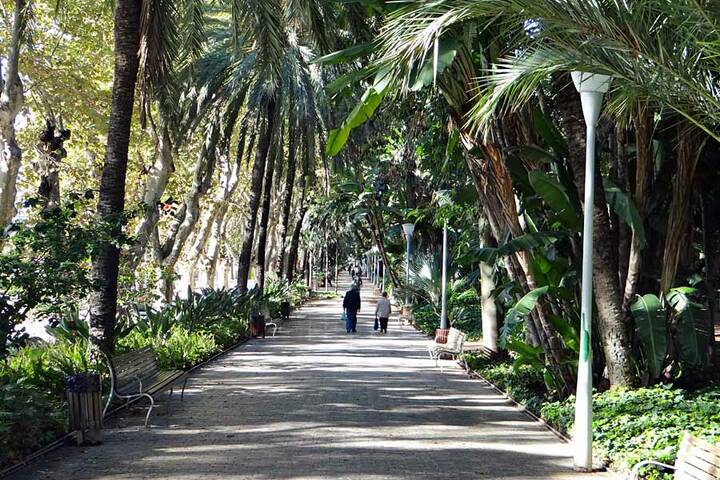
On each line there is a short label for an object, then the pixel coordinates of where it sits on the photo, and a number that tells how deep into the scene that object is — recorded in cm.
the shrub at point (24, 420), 799
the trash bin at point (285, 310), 3347
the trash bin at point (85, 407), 892
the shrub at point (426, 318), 2790
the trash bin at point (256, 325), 2480
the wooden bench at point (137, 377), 1015
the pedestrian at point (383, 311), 2747
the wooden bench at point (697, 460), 566
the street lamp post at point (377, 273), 7330
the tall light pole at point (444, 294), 2222
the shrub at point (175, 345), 1538
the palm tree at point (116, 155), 1190
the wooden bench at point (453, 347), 1733
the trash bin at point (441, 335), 2167
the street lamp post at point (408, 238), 3158
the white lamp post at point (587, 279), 823
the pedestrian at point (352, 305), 2750
